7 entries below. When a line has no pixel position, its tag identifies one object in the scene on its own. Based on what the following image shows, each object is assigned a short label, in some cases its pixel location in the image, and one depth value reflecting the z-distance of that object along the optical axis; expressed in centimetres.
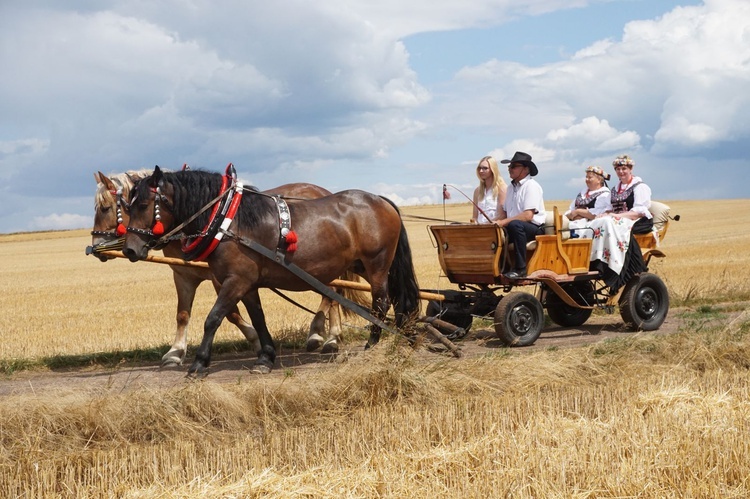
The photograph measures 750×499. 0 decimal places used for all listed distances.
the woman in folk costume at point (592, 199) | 1022
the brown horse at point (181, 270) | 757
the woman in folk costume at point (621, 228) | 955
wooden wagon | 881
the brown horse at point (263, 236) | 731
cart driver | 883
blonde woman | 912
